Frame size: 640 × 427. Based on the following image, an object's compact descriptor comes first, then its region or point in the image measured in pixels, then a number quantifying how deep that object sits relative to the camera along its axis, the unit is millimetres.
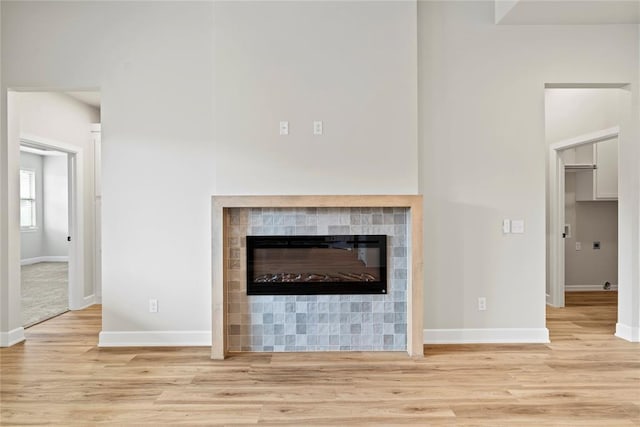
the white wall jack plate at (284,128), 3564
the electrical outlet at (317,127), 3559
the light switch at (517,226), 3785
